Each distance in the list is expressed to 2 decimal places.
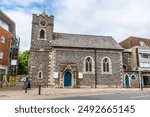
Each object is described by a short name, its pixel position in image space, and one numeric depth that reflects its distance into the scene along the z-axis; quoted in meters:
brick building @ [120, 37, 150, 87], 31.73
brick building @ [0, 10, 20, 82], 32.53
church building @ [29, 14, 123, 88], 28.08
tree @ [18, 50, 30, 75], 56.69
